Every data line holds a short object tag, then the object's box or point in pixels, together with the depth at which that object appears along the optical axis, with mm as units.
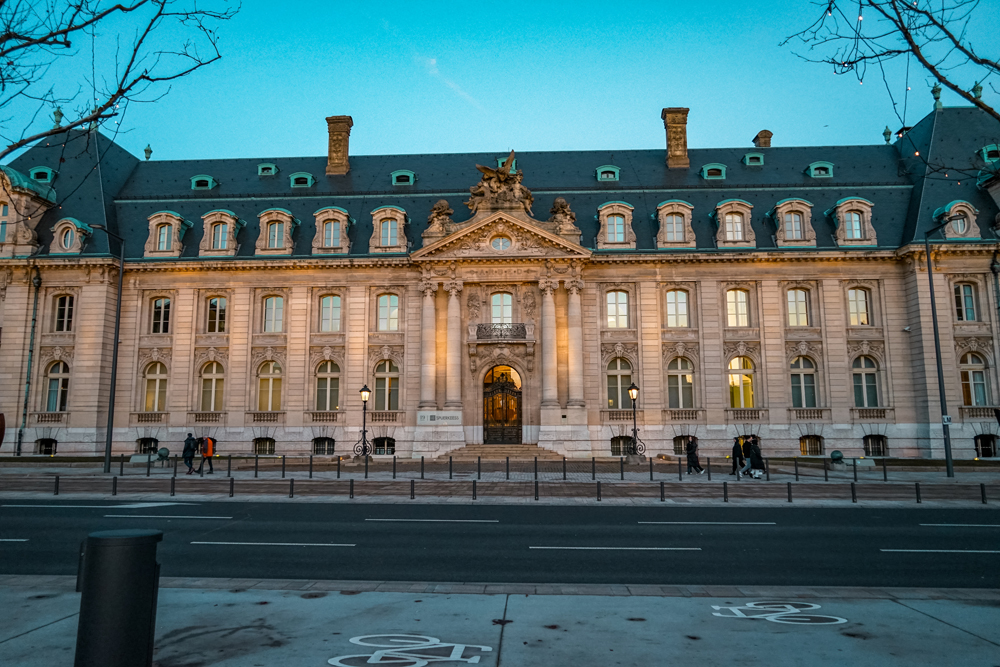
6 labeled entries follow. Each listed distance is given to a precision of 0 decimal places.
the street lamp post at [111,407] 30719
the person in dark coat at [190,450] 30422
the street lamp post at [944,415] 28947
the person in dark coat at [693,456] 30636
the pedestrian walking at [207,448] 30203
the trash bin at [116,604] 4996
